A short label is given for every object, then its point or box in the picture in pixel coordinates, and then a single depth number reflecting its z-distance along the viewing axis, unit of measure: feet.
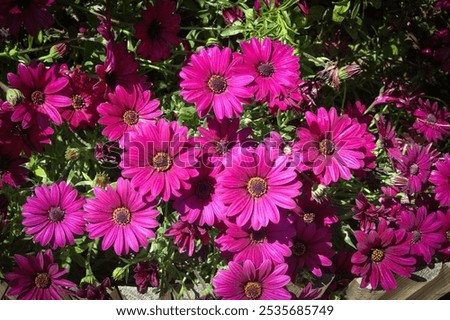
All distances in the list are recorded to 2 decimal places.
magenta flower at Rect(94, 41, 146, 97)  1.54
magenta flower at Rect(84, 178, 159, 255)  1.43
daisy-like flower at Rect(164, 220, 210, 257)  1.44
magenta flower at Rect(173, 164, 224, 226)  1.39
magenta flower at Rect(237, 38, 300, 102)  1.50
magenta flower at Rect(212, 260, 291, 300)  1.41
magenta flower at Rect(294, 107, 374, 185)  1.43
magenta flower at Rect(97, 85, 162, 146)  1.46
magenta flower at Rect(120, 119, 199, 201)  1.35
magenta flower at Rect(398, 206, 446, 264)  1.62
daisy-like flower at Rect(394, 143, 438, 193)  1.61
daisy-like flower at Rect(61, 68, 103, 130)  1.56
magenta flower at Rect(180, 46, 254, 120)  1.45
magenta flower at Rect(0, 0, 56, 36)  1.49
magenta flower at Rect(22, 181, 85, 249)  1.50
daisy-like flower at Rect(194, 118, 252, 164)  1.44
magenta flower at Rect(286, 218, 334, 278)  1.54
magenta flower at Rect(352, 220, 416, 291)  1.57
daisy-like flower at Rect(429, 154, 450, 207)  1.62
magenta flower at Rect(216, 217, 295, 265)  1.41
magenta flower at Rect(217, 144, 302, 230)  1.36
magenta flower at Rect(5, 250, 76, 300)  1.52
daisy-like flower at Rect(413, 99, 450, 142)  1.83
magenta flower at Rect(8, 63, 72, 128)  1.49
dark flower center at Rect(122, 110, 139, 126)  1.48
